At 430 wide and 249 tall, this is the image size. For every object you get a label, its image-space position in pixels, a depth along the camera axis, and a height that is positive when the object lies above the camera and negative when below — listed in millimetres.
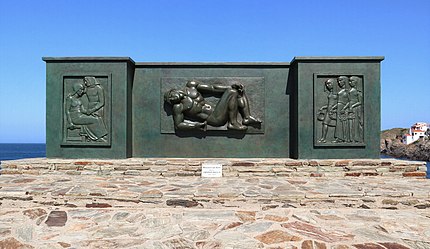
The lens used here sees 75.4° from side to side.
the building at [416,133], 52941 -1291
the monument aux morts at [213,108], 6227 +401
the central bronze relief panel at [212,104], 6406 +500
